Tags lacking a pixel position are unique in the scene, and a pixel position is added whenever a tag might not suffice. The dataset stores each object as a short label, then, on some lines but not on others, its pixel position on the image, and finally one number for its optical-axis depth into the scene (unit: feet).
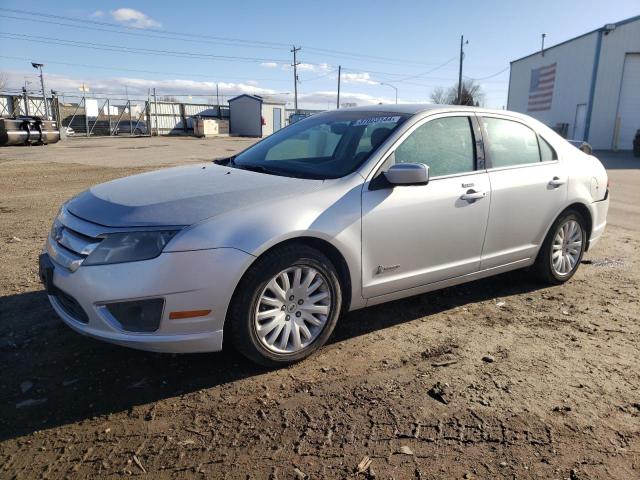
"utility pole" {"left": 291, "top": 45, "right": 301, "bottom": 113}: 196.03
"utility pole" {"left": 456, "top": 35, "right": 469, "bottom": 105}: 154.10
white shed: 149.18
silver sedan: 9.35
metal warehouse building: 93.30
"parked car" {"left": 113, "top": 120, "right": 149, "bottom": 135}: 132.70
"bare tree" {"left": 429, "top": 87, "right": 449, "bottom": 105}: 244.44
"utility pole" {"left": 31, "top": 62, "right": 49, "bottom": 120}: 98.05
